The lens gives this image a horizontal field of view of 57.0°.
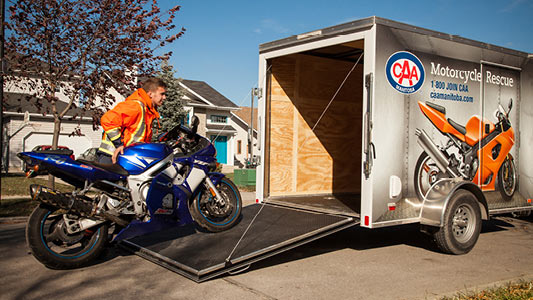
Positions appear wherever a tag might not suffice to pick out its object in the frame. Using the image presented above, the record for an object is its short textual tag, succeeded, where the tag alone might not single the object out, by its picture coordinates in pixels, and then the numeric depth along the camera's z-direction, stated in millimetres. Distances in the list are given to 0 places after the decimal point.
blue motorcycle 4676
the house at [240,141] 33000
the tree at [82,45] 9633
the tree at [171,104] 24250
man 5234
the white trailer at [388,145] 5543
